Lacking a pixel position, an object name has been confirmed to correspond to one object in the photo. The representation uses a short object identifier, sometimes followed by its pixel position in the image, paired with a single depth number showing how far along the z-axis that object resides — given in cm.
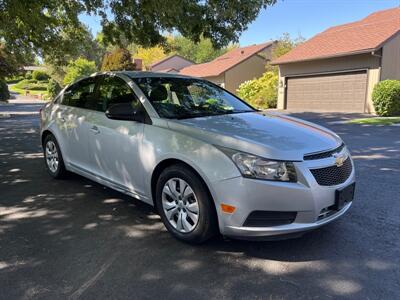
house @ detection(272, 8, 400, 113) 1944
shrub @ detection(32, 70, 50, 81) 7412
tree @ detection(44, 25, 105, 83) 1517
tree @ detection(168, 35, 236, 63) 7650
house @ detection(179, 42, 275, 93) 3459
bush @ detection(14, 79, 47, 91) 6675
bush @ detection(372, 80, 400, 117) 1772
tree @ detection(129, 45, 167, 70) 6594
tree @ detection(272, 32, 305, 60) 3216
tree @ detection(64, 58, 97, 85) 4762
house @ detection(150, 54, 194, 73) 5119
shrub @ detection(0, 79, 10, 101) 3699
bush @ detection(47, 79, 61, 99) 4475
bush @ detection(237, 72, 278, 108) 2712
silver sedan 326
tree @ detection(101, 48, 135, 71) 4212
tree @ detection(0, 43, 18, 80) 2089
